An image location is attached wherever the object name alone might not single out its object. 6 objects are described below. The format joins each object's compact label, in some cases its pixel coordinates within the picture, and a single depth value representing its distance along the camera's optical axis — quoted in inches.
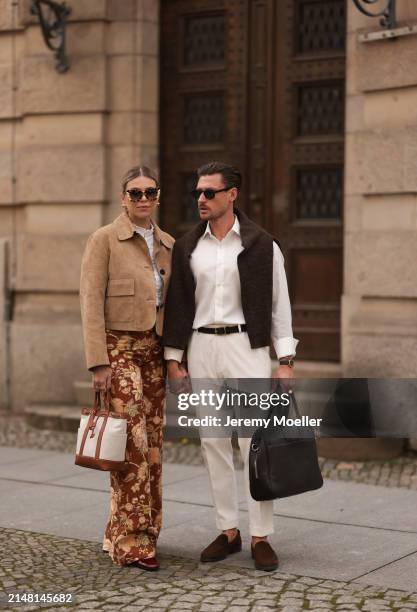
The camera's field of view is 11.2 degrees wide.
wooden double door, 680.3
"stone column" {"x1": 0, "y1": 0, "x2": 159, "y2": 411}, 720.4
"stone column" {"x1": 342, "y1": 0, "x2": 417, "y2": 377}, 612.1
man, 394.9
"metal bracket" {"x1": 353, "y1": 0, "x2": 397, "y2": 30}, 604.5
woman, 399.2
